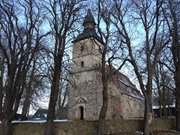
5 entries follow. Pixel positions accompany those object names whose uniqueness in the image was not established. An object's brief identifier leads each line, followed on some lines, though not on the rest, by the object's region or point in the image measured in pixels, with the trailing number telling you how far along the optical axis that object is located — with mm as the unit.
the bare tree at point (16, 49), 18328
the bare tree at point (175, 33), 18094
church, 36812
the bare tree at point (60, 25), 17766
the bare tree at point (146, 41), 17547
